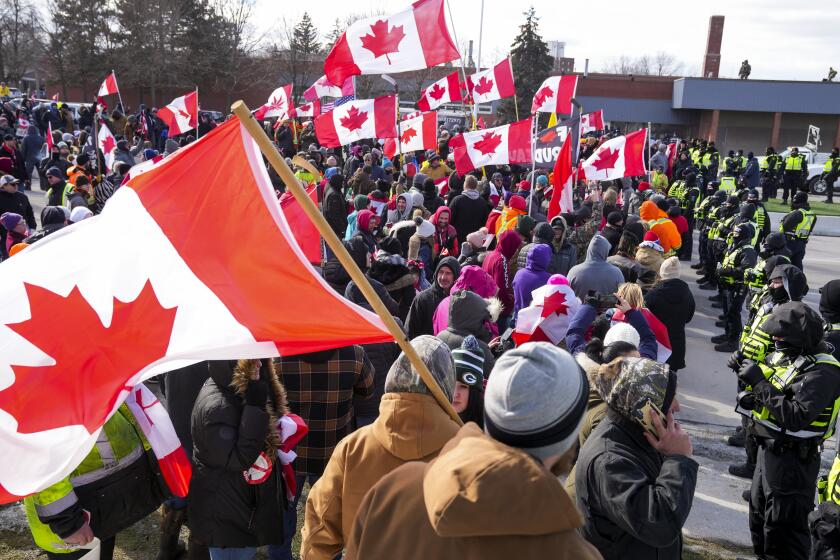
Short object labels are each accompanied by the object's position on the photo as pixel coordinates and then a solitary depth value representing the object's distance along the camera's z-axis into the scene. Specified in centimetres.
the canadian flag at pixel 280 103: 1594
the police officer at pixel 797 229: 1045
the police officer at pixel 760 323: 531
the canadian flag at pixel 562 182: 885
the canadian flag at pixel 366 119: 1254
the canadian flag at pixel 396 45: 934
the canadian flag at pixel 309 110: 1744
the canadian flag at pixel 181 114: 1488
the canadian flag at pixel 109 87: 1516
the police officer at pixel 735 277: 892
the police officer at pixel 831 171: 2422
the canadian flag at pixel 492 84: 1360
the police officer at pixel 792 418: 416
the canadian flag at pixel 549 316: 538
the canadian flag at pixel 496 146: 1057
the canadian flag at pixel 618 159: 1027
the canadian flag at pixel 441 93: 1504
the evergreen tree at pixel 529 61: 4538
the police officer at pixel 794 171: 2322
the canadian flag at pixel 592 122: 1897
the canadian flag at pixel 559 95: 1371
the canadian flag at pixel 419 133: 1266
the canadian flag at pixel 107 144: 1207
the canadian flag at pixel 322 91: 1630
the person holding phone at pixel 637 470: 249
